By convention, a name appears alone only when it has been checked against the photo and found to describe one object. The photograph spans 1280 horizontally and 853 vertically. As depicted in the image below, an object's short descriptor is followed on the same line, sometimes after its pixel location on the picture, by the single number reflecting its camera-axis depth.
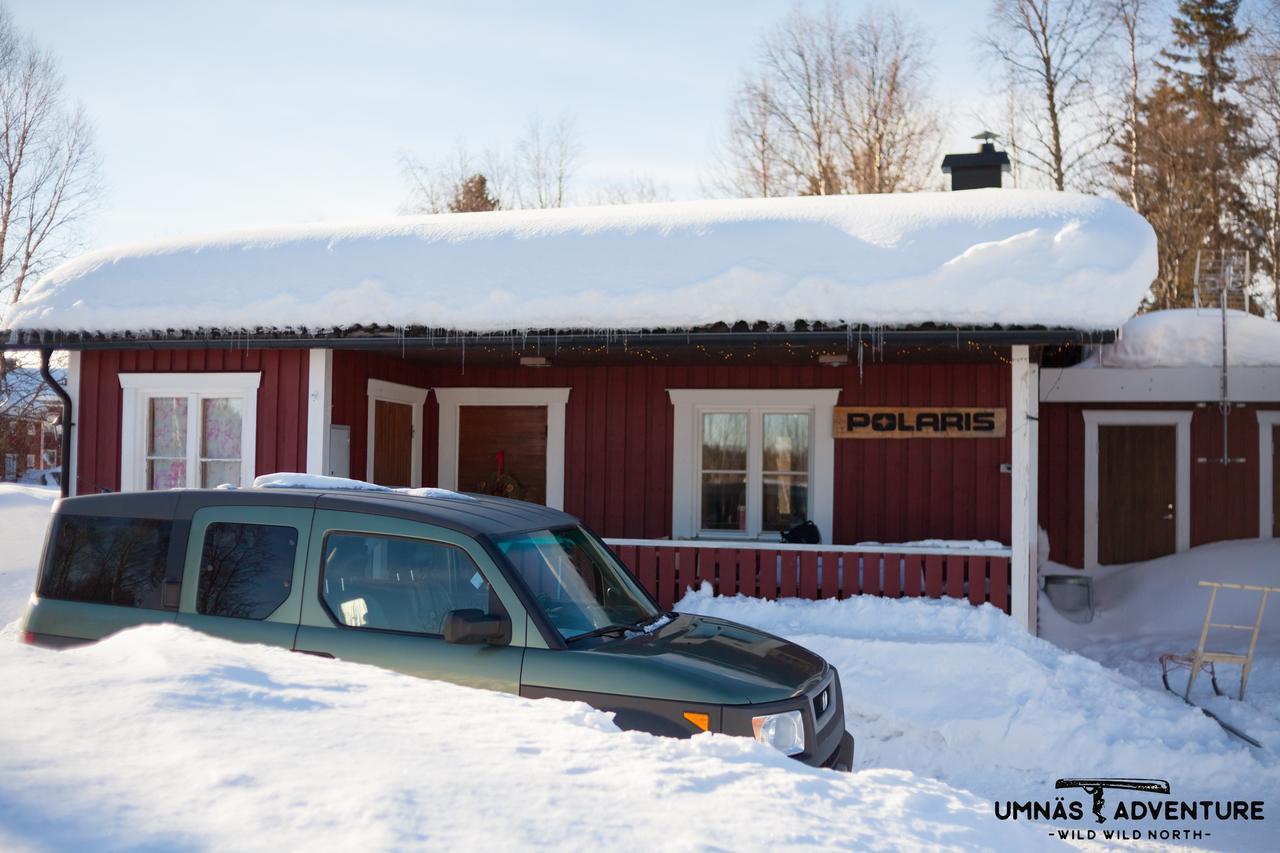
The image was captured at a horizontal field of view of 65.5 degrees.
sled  8.20
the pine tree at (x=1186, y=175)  25.44
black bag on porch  10.07
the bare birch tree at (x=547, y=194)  36.69
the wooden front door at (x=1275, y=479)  13.78
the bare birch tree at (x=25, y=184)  27.03
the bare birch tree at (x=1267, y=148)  25.16
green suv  4.23
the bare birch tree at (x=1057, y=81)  26.83
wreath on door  11.80
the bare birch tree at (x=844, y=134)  29.28
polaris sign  10.49
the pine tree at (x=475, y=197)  36.78
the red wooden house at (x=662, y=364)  8.50
